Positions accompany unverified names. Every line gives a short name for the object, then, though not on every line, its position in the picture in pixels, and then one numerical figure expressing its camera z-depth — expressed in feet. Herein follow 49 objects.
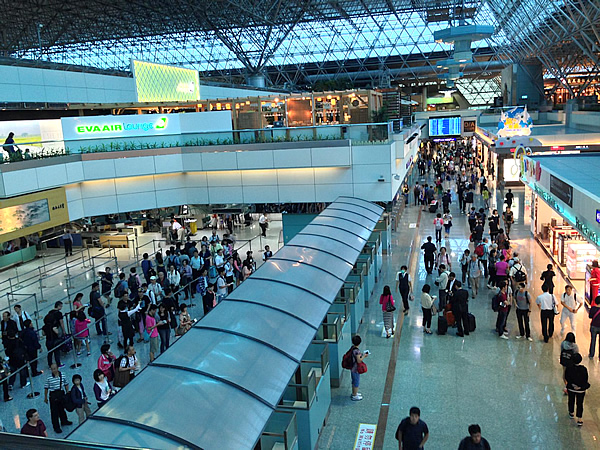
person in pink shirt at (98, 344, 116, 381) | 29.35
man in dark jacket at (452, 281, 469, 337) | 38.45
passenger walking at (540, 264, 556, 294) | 39.36
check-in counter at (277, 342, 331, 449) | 24.08
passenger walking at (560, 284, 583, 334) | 34.96
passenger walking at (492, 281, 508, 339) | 37.37
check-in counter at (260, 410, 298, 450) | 21.15
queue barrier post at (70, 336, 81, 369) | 36.03
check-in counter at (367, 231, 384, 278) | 54.95
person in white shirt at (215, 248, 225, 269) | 53.62
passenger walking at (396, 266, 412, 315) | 43.52
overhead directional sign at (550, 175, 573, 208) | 39.22
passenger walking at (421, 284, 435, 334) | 38.75
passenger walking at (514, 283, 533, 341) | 36.45
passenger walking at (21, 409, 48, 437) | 22.93
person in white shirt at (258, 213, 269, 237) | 83.20
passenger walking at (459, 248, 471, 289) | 48.85
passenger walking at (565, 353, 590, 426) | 25.64
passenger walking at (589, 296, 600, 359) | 32.48
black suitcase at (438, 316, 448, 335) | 38.96
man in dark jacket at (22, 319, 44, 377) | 34.30
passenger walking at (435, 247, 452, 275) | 50.37
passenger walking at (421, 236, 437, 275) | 53.93
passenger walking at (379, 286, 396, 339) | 38.19
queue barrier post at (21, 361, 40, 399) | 32.48
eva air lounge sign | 66.33
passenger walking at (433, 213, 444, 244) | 66.39
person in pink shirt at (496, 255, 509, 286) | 45.08
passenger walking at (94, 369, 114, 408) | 26.73
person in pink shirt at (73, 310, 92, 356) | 37.65
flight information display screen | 157.99
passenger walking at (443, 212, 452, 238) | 71.41
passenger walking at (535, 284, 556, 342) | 35.58
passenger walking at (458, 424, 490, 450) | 19.80
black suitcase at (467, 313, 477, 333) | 39.22
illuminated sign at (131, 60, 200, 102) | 94.84
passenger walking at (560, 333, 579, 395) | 27.40
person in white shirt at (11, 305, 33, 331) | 37.11
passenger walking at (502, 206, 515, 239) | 70.97
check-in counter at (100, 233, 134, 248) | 81.10
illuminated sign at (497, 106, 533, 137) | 97.30
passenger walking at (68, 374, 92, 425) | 26.66
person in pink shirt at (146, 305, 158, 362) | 36.17
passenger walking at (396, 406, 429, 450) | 21.67
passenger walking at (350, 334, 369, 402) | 29.27
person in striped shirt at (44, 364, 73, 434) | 27.35
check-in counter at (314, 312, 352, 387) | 31.81
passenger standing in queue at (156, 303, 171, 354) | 36.67
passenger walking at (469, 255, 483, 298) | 47.48
